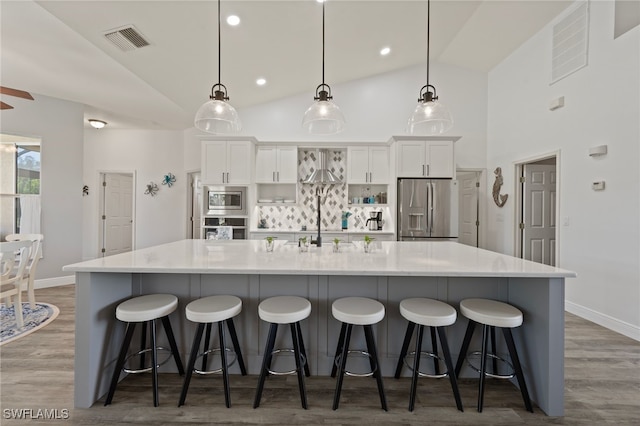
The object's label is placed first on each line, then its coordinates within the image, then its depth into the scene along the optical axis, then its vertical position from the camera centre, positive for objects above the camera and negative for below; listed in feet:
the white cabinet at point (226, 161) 15.90 +2.66
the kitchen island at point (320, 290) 5.53 -1.84
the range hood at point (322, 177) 15.66 +1.80
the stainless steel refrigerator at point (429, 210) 15.24 +0.06
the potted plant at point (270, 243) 7.84 -0.93
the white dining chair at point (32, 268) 10.74 -2.29
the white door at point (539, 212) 14.88 +0.00
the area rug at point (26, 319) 9.02 -3.98
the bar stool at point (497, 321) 5.55 -2.12
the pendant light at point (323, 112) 7.40 +2.54
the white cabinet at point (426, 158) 15.67 +2.87
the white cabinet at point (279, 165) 16.67 +2.58
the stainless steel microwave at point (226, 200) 16.01 +0.51
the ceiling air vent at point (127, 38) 9.91 +6.07
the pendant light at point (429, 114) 7.45 +2.55
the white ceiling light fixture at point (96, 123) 17.93 +5.32
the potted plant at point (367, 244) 7.91 -0.95
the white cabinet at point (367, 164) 16.61 +2.69
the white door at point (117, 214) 20.79 -0.45
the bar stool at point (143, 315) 5.66 -2.12
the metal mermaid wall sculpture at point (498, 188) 16.25 +1.34
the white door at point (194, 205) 20.49 +0.23
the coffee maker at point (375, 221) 16.55 -0.62
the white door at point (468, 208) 17.97 +0.22
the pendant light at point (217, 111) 7.38 +2.52
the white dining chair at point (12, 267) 9.21 -2.05
